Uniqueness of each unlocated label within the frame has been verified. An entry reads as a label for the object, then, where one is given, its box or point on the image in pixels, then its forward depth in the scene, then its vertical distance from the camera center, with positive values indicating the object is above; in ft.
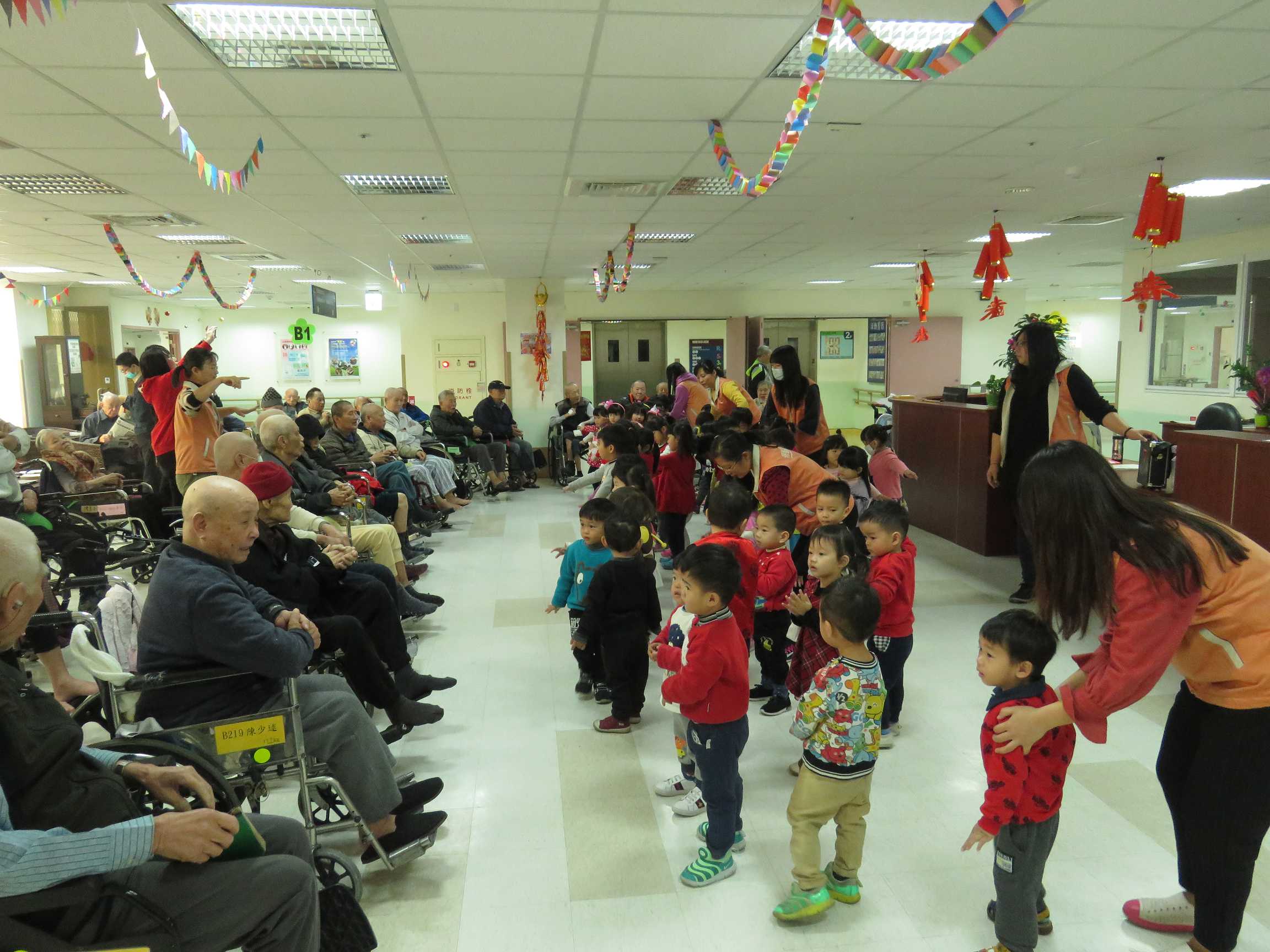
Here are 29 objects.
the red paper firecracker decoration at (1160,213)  17.15 +3.43
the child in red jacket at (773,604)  10.39 -3.18
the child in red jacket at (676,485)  17.57 -2.49
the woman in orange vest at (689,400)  23.82 -0.80
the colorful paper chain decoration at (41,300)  37.93 +4.08
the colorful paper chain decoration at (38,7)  5.91 +2.84
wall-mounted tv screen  42.98 +4.10
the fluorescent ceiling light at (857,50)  10.62 +4.56
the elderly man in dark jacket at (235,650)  7.08 -2.49
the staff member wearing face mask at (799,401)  18.34 -0.66
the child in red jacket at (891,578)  9.47 -2.48
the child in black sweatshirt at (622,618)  10.84 -3.37
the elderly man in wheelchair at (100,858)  4.57 -2.89
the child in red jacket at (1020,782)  6.12 -3.19
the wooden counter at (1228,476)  12.32 -1.75
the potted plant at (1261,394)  15.01 -0.46
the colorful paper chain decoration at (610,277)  25.82 +4.07
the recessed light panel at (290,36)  9.89 +4.51
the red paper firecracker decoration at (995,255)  21.71 +3.22
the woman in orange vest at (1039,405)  14.96 -0.66
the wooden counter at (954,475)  20.63 -2.94
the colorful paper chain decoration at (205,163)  9.21 +3.34
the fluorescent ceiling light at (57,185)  18.54 +4.64
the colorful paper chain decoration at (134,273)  23.54 +3.78
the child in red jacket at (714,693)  7.46 -3.02
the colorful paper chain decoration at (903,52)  6.72 +3.02
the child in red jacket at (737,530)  9.96 -2.09
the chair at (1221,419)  16.06 -1.00
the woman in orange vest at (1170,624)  5.27 -1.73
